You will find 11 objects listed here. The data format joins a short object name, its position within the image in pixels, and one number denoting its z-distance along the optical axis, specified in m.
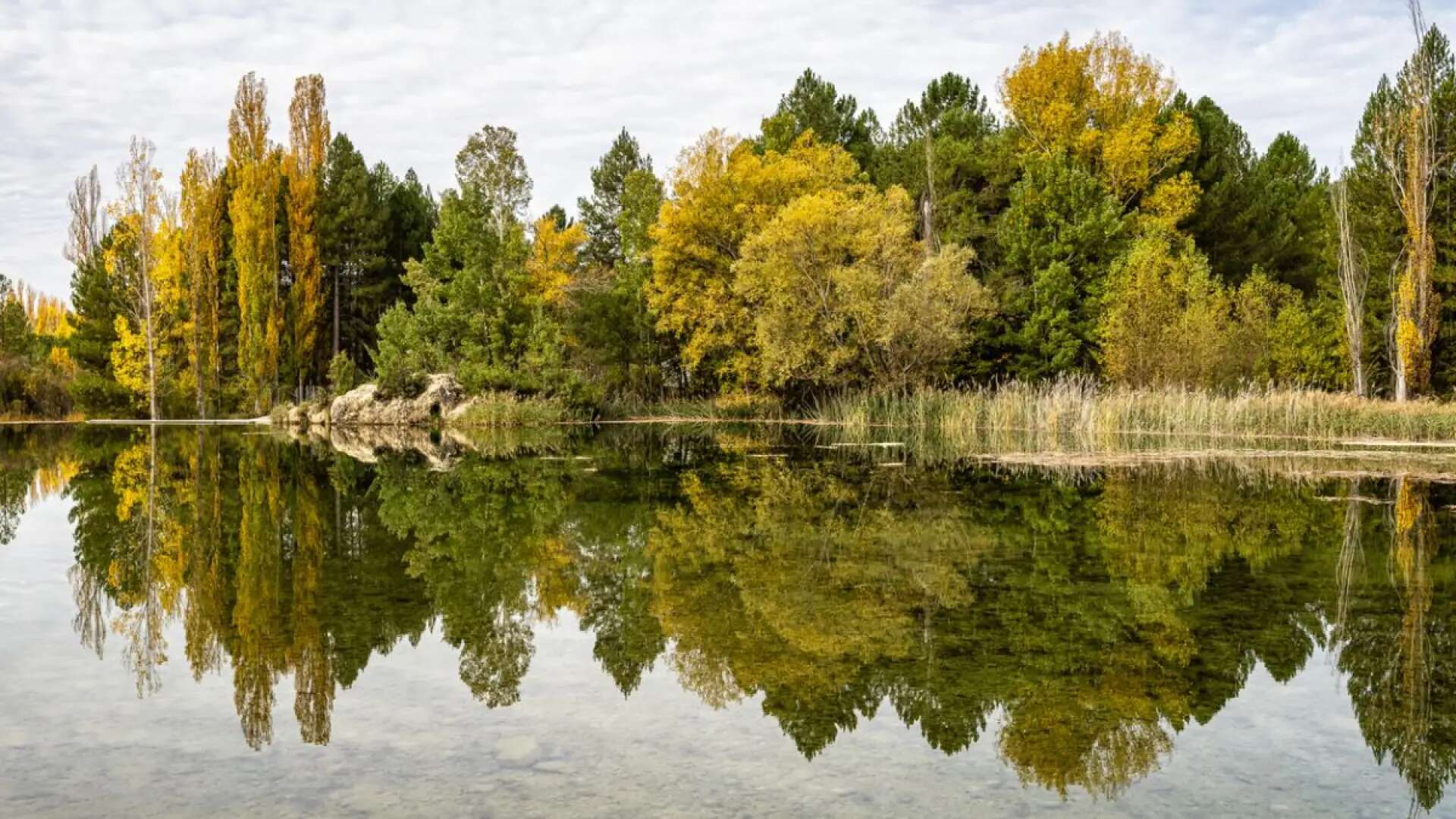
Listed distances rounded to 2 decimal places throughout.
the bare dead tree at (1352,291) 32.69
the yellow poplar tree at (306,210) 43.59
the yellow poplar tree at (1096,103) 39.03
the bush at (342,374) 38.00
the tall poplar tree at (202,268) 42.22
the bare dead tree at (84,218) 44.34
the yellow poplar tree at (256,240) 41.31
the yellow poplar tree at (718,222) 38.03
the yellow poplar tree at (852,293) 31.31
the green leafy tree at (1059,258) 34.72
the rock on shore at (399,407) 36.31
